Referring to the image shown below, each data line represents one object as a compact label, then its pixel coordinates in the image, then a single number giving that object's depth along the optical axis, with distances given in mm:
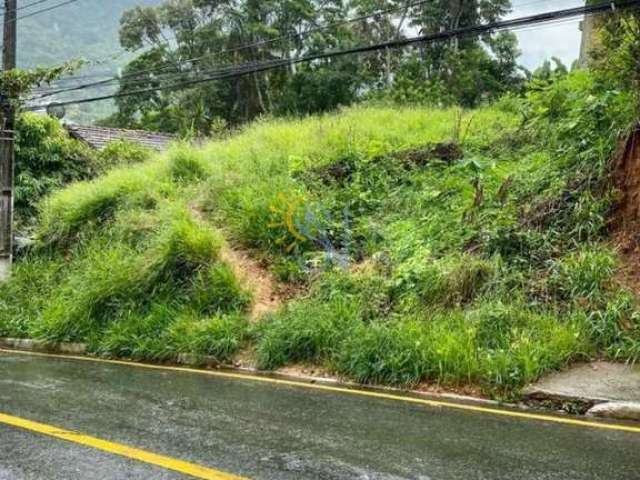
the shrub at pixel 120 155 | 21797
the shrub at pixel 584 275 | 8742
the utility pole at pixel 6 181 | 15586
